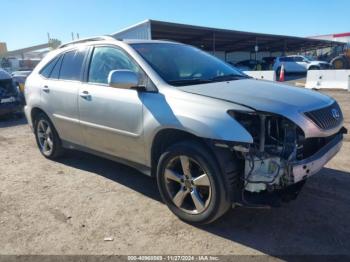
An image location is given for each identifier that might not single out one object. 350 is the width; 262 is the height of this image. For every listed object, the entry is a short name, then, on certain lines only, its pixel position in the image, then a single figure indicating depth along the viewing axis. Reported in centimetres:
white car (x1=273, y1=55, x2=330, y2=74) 2797
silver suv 288
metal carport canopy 2452
